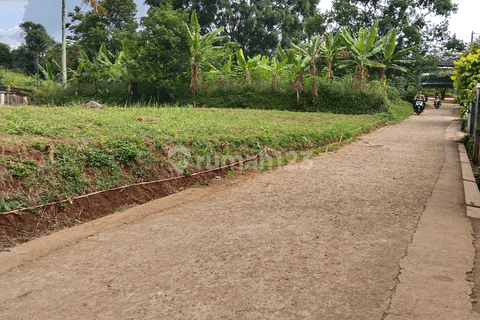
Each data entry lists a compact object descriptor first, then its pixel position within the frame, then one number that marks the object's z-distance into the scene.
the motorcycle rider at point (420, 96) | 21.66
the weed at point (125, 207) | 5.06
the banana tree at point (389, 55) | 18.78
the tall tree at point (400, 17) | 31.48
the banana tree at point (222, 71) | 19.69
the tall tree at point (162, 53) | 18.45
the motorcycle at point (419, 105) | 21.12
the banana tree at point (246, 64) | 19.50
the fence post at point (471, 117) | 9.76
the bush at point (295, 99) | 18.02
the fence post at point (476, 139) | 7.71
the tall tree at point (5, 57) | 39.84
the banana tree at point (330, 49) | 17.91
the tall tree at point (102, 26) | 30.77
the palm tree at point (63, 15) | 22.08
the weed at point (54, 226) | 4.38
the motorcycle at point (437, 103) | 26.30
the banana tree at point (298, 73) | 18.08
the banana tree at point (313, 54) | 18.12
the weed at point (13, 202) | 4.14
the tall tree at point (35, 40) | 37.84
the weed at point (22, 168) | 4.49
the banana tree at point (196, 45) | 18.34
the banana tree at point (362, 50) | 17.67
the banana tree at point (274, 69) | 19.22
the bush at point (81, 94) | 20.23
